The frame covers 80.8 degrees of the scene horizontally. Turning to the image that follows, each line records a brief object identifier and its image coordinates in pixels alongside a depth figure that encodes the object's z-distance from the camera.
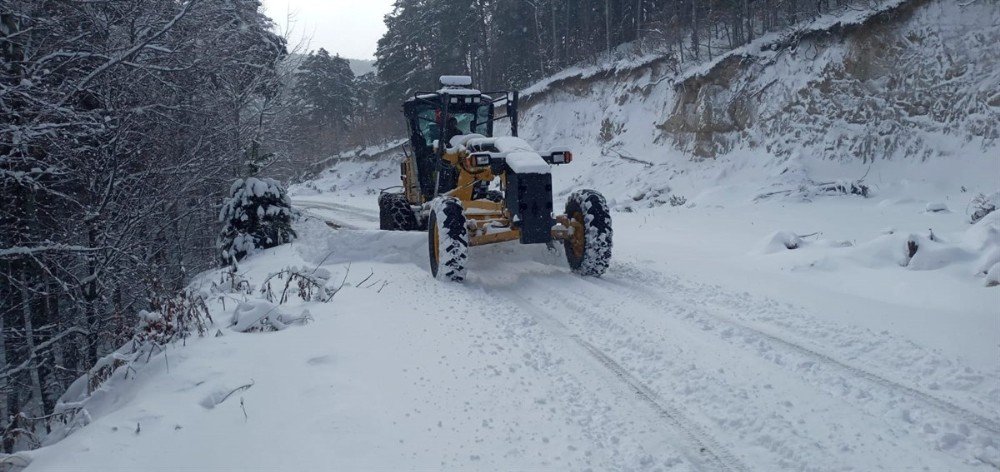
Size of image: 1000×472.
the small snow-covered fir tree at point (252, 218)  10.75
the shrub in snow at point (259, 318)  4.95
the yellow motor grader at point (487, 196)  7.00
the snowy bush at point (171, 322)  4.84
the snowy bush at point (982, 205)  8.02
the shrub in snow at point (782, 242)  7.83
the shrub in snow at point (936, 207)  9.42
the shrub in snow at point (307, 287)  6.00
